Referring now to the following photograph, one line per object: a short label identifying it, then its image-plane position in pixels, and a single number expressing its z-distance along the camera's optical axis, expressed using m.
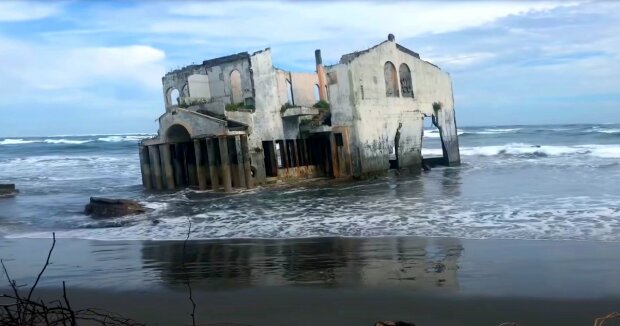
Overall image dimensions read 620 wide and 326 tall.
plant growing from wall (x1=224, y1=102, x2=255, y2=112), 23.24
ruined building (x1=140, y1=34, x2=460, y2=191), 22.80
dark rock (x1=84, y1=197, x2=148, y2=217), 16.58
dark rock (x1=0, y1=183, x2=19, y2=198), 24.49
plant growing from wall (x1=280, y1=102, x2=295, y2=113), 24.59
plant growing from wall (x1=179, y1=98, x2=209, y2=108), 24.12
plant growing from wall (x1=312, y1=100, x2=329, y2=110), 26.69
